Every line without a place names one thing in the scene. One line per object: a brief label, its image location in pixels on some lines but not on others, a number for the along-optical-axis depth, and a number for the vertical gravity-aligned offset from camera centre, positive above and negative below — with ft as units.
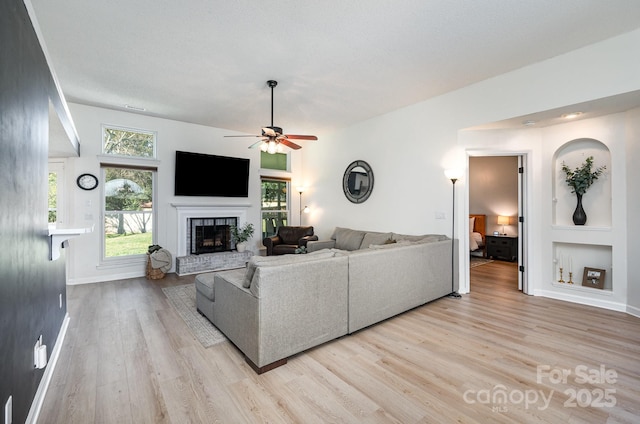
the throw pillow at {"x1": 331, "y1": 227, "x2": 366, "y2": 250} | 18.38 -1.65
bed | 22.49 -1.58
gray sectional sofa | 7.59 -2.66
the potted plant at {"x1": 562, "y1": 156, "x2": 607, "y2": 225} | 12.76 +1.61
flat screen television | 19.17 +2.65
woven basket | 17.25 -3.71
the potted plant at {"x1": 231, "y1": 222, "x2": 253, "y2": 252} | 20.75 -1.64
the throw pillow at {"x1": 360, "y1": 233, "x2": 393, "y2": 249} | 16.58 -1.49
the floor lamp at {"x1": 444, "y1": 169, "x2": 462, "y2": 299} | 13.94 -1.19
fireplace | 19.24 -0.18
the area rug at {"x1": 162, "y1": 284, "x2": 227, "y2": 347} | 9.46 -4.11
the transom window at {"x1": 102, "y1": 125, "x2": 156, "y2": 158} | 17.26 +4.41
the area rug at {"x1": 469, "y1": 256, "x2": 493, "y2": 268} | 20.80 -3.56
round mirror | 19.19 +2.26
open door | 14.49 -0.73
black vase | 12.98 +0.00
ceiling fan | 12.48 +3.39
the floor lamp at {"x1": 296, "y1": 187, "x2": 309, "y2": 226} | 24.45 +0.45
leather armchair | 20.30 -1.97
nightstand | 20.95 -2.44
